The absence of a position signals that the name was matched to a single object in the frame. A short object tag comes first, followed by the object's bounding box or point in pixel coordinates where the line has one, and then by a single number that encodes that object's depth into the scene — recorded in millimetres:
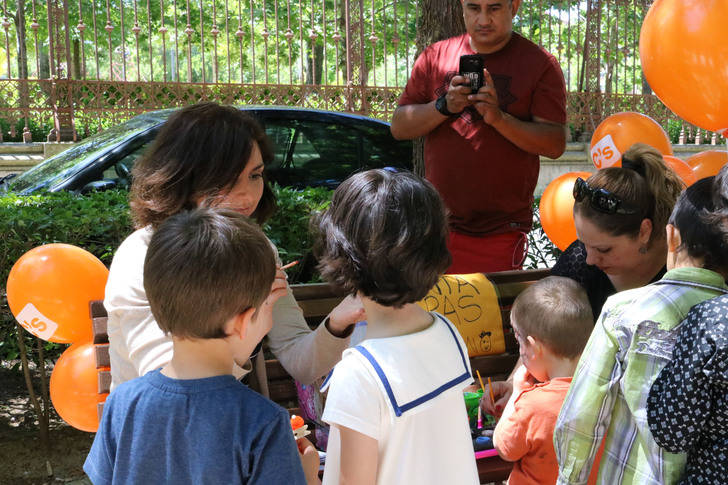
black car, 5438
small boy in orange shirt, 2439
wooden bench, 2654
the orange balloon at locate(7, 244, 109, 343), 2824
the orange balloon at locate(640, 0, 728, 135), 2982
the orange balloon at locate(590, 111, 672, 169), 4051
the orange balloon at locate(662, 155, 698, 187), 3684
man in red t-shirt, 3703
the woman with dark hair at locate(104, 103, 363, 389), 2119
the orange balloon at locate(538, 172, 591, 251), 3881
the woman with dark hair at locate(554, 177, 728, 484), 1990
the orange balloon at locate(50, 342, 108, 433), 2859
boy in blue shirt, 1572
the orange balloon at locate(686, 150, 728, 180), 3996
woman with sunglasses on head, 2846
